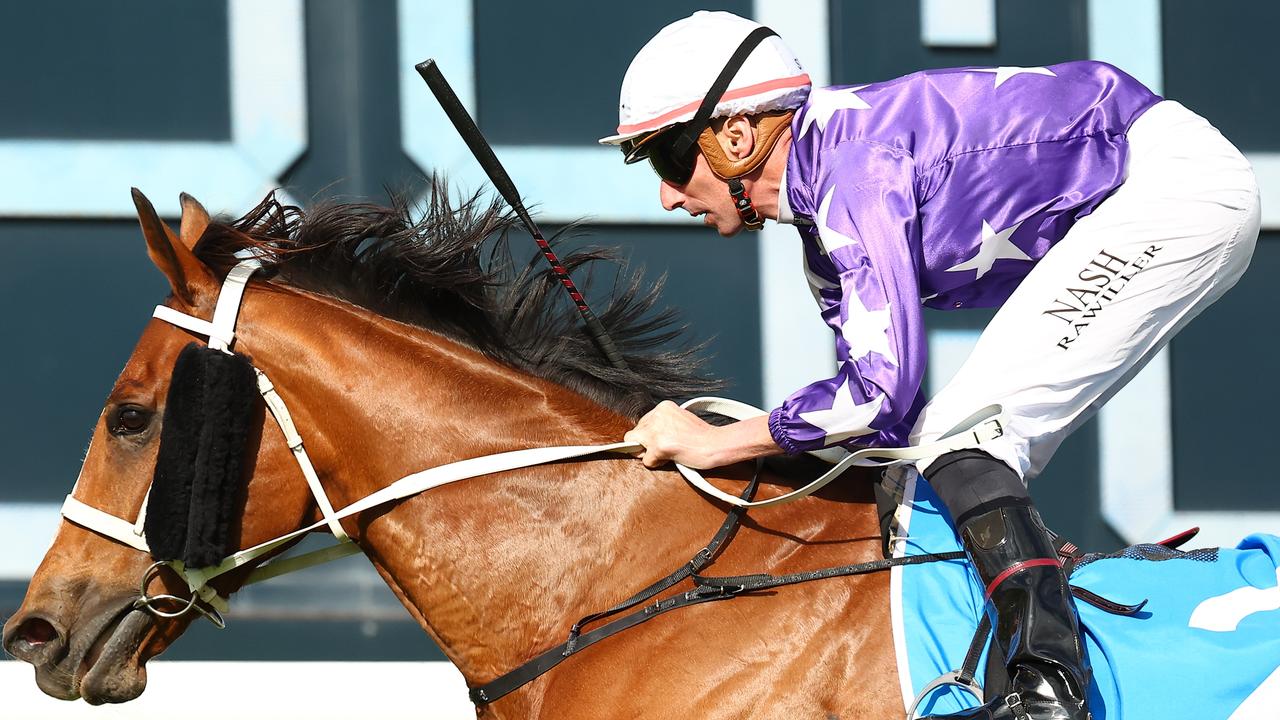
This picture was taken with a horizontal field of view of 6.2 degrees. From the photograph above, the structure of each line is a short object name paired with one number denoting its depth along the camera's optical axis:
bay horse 16.55
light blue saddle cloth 16.40
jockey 16.45
